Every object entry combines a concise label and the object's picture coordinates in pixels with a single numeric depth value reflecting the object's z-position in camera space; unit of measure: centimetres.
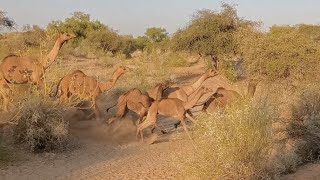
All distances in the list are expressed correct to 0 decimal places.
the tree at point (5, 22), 3078
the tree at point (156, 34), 6332
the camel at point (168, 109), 1347
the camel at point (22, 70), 1407
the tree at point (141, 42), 5414
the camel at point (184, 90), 1541
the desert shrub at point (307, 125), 1076
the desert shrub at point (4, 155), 1071
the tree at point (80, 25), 4650
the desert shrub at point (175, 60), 3444
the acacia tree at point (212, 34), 2755
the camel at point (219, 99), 1447
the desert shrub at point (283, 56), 1820
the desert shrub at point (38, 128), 1193
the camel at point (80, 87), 1463
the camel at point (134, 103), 1424
